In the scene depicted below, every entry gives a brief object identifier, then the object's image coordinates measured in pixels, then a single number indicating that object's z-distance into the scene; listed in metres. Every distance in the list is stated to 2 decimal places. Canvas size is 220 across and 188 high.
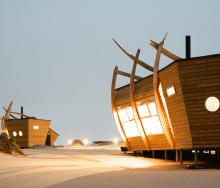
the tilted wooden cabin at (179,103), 17.28
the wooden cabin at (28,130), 42.28
